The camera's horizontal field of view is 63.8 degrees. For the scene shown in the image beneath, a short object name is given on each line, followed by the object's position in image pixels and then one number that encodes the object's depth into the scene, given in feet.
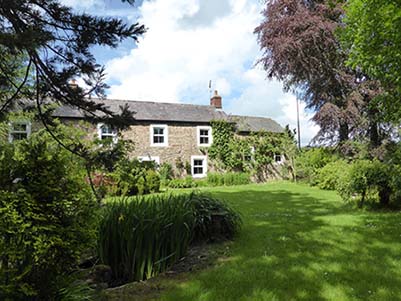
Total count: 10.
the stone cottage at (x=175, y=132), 68.80
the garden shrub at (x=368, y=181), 27.63
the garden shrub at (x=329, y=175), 50.11
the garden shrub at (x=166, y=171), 65.99
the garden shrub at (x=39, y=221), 7.68
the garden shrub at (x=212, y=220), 17.66
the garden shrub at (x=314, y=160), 59.06
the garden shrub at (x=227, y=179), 67.72
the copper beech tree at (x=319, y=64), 53.93
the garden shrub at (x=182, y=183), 63.87
